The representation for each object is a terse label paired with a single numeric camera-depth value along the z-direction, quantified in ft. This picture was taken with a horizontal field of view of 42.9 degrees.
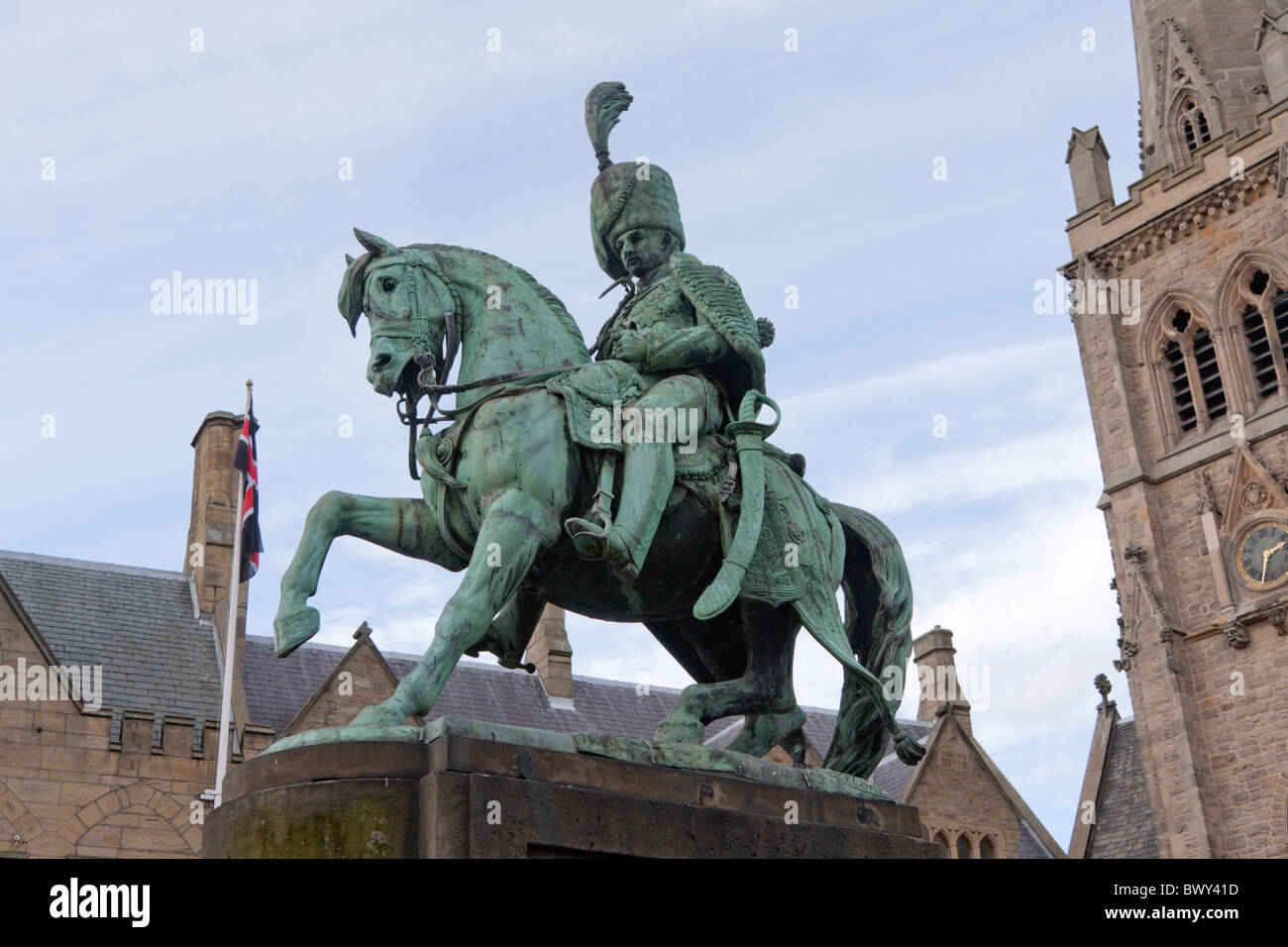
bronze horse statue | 26.35
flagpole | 75.82
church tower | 159.63
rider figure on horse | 26.73
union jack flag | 82.94
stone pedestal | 22.31
